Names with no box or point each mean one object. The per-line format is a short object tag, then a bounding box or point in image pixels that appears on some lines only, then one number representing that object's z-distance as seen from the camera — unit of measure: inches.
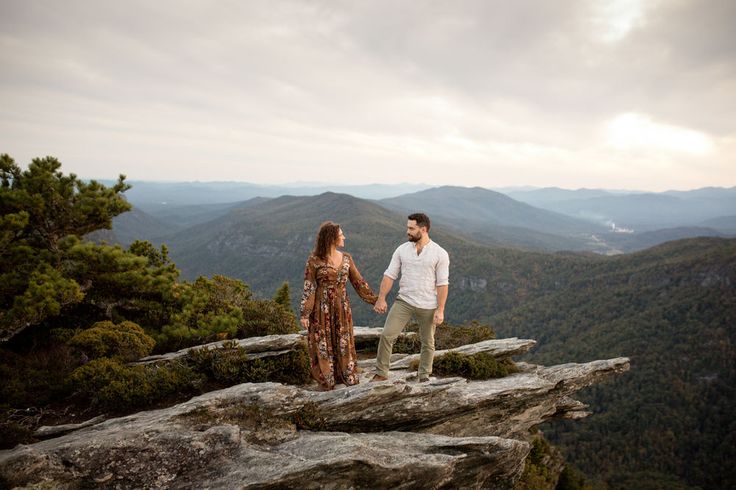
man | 338.6
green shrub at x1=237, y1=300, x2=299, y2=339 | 500.1
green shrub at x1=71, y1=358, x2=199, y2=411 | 316.5
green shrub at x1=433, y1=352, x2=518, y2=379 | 448.8
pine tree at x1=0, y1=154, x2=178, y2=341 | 372.2
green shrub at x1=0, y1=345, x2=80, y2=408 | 319.3
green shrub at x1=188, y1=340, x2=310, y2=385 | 366.0
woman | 323.3
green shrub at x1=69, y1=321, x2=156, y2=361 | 387.2
